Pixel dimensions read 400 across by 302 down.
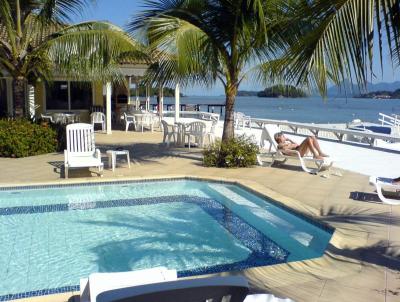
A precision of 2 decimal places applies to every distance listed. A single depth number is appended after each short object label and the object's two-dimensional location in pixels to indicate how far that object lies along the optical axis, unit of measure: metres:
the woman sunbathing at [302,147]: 9.29
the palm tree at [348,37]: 3.12
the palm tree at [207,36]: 8.56
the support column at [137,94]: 23.44
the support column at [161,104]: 19.57
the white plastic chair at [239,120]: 16.47
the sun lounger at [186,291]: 1.66
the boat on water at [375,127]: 16.78
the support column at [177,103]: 17.83
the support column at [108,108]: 16.33
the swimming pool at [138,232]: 4.95
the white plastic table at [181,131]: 12.80
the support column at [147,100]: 22.87
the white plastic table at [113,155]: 9.32
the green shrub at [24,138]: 10.98
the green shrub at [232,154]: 9.84
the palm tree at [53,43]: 10.45
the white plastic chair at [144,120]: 17.67
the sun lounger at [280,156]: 9.08
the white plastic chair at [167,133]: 12.82
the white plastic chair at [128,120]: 17.83
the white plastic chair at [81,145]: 8.88
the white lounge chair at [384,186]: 6.62
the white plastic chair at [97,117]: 17.14
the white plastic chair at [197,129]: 12.35
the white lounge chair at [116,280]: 2.78
